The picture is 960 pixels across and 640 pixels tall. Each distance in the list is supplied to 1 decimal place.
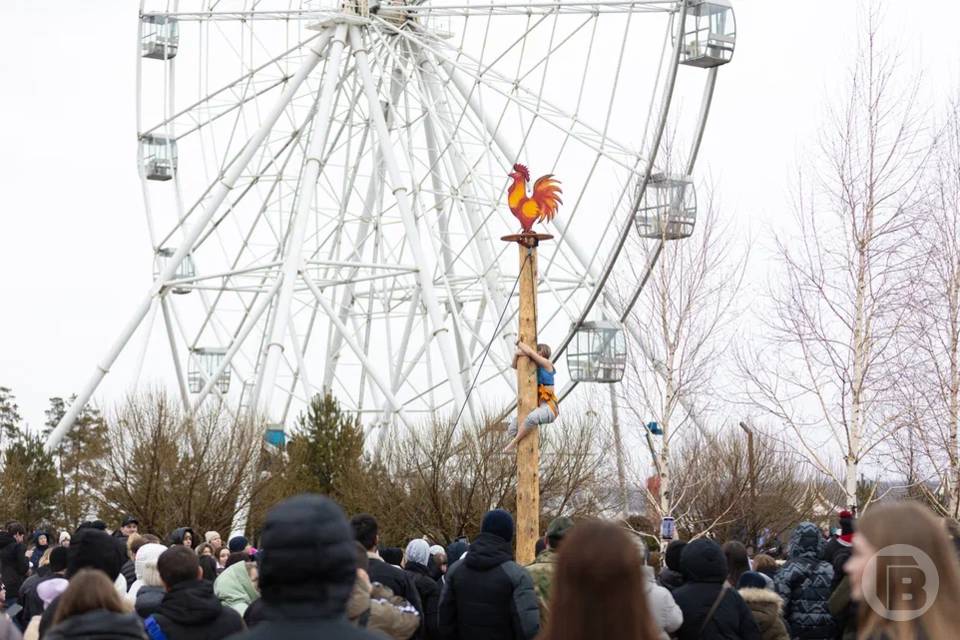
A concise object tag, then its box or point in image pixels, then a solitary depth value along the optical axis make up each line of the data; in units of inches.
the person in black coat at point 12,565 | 631.2
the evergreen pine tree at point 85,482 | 1312.7
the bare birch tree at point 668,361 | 1165.1
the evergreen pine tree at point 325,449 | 1325.0
